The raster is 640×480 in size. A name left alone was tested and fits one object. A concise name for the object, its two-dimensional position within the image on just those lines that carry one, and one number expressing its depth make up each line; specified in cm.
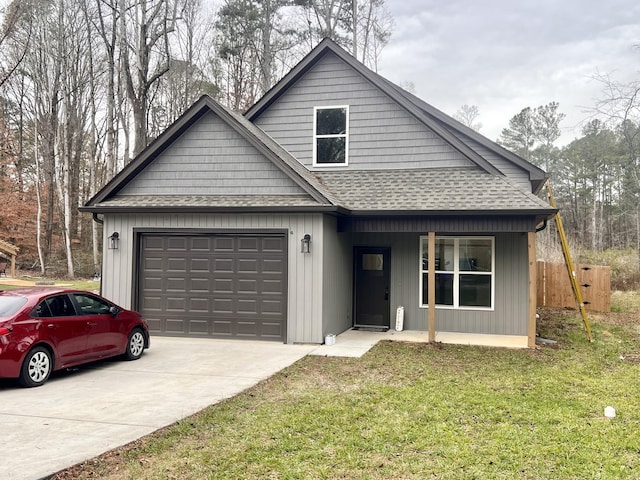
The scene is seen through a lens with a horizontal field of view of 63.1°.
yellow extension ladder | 1122
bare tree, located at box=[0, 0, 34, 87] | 2392
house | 1063
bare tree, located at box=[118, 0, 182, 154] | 1986
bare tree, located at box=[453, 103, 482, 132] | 3906
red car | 673
